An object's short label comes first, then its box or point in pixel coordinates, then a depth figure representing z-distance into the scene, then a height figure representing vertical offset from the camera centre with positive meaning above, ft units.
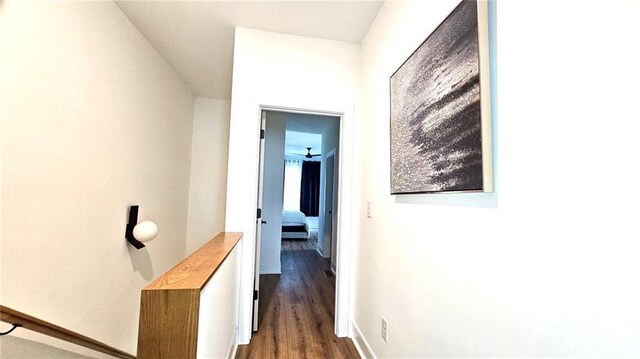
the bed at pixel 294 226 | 22.06 -2.70
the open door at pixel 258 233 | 7.61 -1.21
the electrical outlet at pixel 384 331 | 5.48 -2.83
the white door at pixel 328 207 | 16.06 -0.80
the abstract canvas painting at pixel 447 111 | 3.02 +1.19
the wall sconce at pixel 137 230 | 7.41 -1.13
